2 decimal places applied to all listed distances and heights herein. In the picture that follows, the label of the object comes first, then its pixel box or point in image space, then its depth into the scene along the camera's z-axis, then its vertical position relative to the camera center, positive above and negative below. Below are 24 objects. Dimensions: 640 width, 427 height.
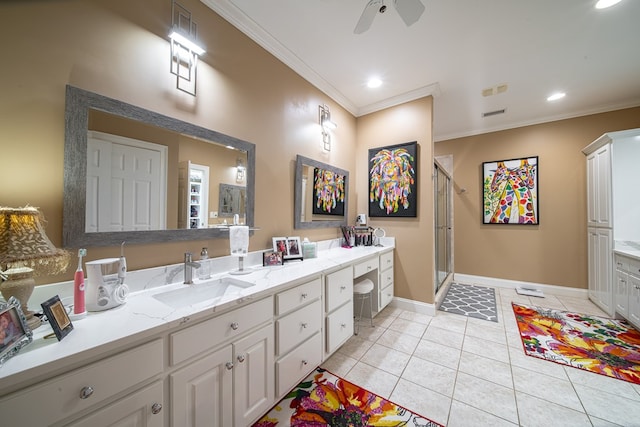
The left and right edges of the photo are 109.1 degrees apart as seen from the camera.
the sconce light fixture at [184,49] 1.45 +1.11
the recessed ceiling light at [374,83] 2.69 +1.62
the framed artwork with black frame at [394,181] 2.93 +0.49
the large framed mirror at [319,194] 2.39 +0.26
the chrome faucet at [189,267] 1.43 -0.32
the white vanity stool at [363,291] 2.34 -0.76
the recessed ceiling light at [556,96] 2.95 +1.59
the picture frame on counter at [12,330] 0.66 -0.35
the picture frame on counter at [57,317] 0.75 -0.35
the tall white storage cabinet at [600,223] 2.76 -0.09
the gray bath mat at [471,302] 2.90 -1.22
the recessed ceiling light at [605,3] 1.69 +1.61
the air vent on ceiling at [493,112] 3.43 +1.59
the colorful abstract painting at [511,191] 3.72 +0.43
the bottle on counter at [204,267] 1.50 -0.33
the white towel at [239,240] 1.65 -0.17
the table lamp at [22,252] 0.80 -0.13
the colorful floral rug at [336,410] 1.38 -1.24
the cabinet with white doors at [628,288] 2.36 -0.78
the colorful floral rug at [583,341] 1.88 -1.22
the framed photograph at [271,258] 1.92 -0.36
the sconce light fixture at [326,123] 2.71 +1.12
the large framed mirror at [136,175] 1.12 +0.25
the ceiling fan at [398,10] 1.38 +1.31
